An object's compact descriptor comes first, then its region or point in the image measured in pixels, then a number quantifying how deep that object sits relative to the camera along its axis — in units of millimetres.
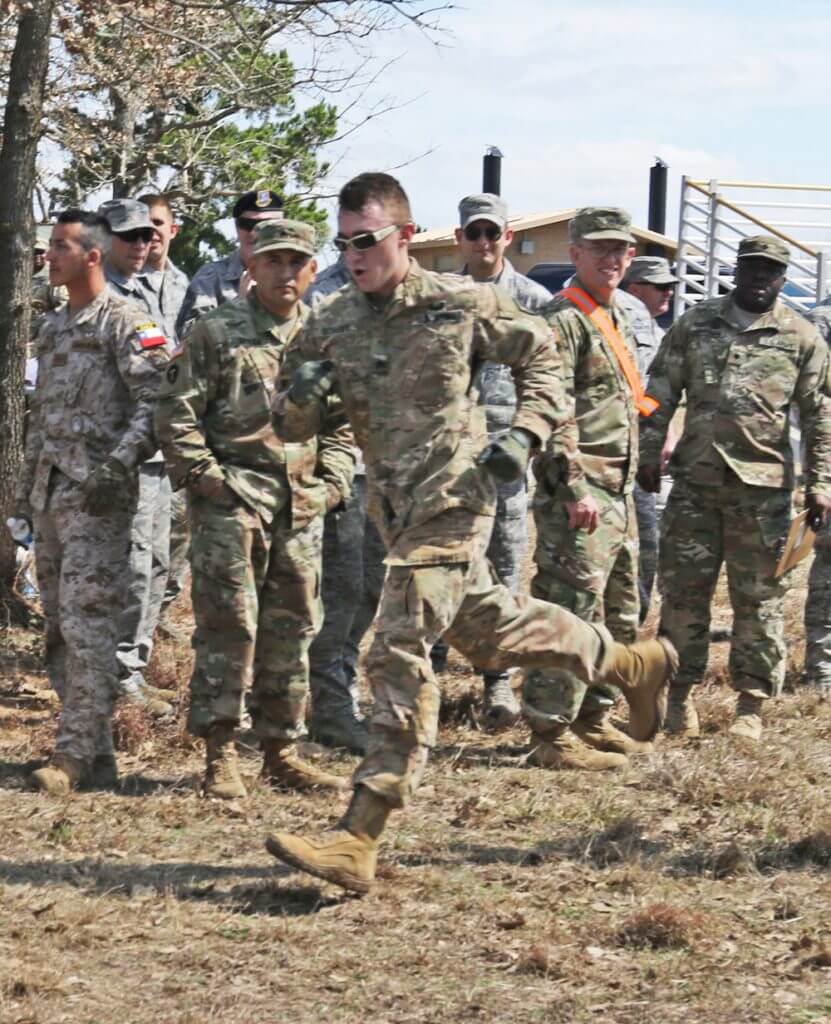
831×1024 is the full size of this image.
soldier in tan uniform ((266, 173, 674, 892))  10427
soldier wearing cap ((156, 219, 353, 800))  12599
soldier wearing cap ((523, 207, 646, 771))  13908
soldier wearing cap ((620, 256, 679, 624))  18945
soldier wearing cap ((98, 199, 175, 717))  15635
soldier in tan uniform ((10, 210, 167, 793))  13103
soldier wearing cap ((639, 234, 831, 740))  14876
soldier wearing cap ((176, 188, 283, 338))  15294
